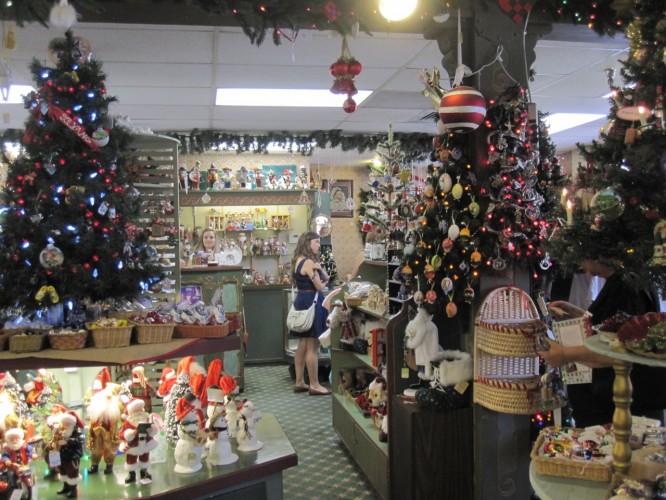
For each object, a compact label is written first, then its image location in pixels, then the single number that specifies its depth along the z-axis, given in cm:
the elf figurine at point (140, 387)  299
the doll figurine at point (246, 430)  291
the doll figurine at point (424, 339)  348
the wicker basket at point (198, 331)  287
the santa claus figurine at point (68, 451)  248
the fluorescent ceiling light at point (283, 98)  557
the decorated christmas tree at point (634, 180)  171
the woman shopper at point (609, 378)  275
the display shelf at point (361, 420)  392
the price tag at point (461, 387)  339
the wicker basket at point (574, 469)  191
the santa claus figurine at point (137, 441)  257
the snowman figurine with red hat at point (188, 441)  268
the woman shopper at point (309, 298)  645
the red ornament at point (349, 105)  332
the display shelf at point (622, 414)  176
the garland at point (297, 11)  284
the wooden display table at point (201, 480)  251
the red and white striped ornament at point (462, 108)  299
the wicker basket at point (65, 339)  262
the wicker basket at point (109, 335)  267
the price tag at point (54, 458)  254
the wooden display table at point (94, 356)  256
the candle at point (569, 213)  194
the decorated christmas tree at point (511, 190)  322
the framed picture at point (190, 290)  586
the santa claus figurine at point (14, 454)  234
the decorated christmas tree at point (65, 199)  276
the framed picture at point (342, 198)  1033
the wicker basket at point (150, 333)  275
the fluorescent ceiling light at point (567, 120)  704
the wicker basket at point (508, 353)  314
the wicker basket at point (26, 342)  258
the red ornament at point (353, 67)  322
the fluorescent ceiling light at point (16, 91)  525
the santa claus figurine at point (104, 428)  272
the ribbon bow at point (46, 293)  270
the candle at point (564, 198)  202
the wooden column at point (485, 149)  335
